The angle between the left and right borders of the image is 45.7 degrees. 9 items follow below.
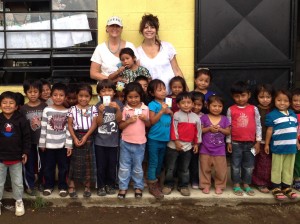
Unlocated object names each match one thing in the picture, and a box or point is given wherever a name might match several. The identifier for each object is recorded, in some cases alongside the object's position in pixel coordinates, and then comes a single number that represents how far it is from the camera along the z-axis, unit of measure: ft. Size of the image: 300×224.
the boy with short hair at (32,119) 13.80
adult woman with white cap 15.24
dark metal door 16.75
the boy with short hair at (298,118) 14.76
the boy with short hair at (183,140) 13.92
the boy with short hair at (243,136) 14.16
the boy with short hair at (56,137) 13.60
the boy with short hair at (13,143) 12.70
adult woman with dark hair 15.49
